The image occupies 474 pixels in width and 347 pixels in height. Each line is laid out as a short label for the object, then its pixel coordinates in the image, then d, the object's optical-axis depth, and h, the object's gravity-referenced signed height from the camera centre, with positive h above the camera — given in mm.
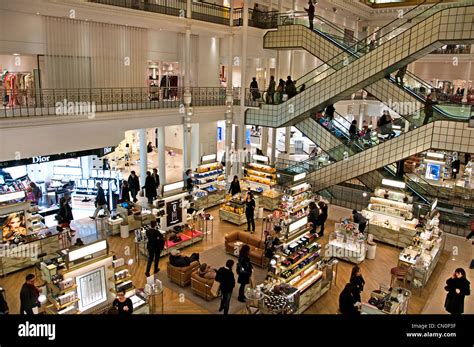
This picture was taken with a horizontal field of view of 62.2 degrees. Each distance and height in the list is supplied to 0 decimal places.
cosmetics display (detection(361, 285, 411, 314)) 7520 -4106
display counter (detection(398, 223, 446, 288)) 10383 -4464
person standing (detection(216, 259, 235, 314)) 8422 -4025
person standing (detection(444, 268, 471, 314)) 8047 -3944
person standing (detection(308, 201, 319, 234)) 13141 -4089
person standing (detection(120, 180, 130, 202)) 14422 -3899
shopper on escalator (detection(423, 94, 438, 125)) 13443 -571
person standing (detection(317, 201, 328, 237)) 13362 -4154
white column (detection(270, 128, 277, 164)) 21595 -3168
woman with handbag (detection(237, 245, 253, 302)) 9031 -4084
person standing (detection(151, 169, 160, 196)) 16067 -3661
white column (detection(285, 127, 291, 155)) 23156 -2875
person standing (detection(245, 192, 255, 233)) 13422 -4086
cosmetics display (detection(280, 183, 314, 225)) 13172 -3814
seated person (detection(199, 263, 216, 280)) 9609 -4471
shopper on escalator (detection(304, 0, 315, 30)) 16647 +3215
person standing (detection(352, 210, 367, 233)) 12477 -3998
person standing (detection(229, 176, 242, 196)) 15375 -3776
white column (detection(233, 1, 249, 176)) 17036 -277
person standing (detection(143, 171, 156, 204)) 15156 -3852
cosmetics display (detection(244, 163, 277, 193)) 16859 -3749
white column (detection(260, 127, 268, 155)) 23031 -2923
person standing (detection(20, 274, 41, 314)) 7348 -3898
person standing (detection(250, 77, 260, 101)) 18366 -174
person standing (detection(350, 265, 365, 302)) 7898 -3870
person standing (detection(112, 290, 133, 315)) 6704 -3691
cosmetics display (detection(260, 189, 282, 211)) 16125 -4435
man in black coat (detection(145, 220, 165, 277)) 10135 -3988
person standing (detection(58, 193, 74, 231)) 12328 -3999
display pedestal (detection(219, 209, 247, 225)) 14326 -4640
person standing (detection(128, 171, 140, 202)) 15320 -3756
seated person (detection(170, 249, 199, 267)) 10094 -4376
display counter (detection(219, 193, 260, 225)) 14344 -4404
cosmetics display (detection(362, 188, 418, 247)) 12859 -4226
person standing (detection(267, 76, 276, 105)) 17578 -148
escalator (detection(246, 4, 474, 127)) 12469 +1096
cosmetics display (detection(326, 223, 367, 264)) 11728 -4551
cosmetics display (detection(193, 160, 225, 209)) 15867 -4033
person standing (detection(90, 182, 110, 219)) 13625 -4066
